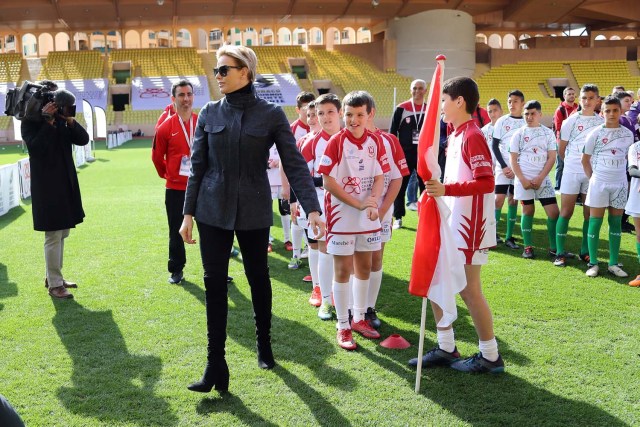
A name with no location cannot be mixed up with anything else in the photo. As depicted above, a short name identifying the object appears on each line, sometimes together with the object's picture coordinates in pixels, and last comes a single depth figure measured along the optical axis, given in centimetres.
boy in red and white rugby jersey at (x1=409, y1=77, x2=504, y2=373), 369
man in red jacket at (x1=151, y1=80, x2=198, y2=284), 589
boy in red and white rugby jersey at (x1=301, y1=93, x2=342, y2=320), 486
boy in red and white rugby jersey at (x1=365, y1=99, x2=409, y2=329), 462
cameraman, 534
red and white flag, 359
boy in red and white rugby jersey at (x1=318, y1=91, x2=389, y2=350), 434
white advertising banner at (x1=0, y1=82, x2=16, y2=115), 3500
